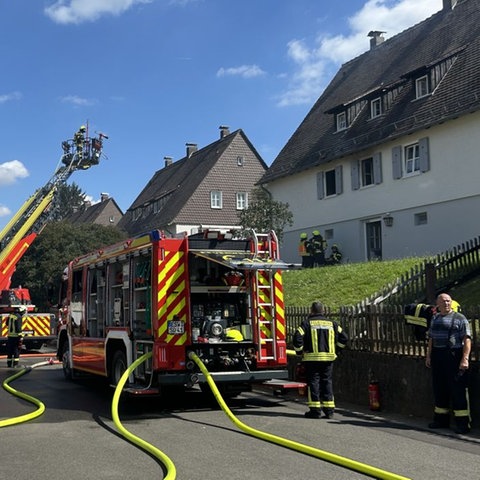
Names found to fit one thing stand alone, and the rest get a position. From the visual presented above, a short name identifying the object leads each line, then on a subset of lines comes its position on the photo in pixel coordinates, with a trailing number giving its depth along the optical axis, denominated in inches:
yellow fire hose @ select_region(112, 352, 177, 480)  230.2
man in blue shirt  305.3
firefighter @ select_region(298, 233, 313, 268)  981.5
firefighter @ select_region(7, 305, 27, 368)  665.0
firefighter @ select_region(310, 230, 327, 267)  976.3
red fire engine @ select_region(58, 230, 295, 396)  366.9
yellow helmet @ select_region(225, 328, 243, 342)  384.4
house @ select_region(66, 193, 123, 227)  2469.2
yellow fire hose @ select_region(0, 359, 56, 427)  329.4
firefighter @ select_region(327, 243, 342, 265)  993.5
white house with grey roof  836.6
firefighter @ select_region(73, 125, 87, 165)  1023.0
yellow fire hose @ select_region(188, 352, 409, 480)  223.0
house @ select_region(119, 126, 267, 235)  1740.9
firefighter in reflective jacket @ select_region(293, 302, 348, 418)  349.1
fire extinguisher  371.2
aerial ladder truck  871.1
